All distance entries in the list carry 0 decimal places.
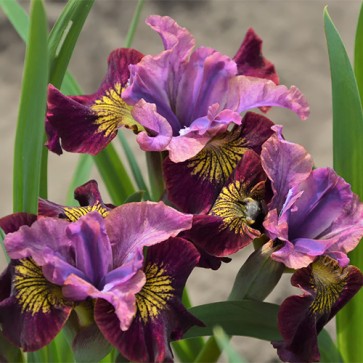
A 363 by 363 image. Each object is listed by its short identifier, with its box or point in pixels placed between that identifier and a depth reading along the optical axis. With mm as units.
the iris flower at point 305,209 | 828
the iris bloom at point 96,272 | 794
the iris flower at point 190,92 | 853
